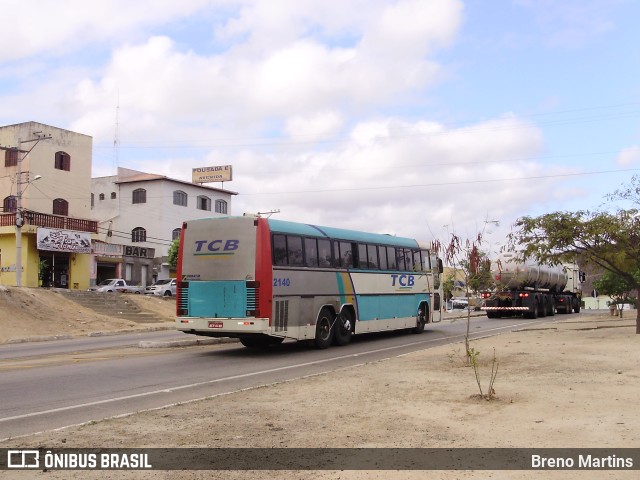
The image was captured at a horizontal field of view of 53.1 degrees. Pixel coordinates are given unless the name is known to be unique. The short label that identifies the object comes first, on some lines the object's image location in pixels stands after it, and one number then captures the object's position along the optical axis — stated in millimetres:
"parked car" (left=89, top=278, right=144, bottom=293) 48938
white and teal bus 15531
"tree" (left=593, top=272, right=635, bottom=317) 34938
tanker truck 33594
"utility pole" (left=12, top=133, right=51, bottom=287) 36500
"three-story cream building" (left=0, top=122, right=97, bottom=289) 43362
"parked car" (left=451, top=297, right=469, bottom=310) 53916
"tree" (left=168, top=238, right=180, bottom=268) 59144
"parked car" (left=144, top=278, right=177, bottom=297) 52219
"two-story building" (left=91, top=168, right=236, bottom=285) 62375
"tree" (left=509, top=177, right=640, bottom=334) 19203
